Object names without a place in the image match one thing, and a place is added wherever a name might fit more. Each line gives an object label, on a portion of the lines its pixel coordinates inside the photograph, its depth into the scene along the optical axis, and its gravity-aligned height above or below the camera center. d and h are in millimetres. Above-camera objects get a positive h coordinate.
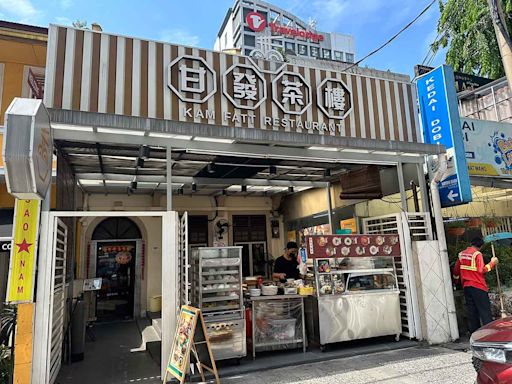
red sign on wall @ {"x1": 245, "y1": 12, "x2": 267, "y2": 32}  68250 +43565
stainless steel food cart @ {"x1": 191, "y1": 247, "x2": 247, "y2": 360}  5547 -525
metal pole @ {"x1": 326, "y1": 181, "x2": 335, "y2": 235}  10023 +1479
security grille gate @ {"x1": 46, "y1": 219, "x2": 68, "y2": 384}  4863 -424
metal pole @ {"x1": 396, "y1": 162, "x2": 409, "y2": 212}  7031 +1257
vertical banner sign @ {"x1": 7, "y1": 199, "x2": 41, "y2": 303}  4488 +236
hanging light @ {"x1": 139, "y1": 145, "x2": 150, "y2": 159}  5496 +1705
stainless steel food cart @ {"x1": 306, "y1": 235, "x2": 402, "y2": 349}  6230 -611
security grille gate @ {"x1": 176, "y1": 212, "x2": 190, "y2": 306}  5238 +67
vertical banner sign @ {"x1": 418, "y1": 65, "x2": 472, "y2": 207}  7177 +2540
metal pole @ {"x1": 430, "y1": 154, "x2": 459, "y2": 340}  6598 +44
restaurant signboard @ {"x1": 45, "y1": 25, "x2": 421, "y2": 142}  5445 +2908
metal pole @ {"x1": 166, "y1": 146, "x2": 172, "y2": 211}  5446 +1225
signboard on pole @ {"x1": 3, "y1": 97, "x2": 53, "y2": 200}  3600 +1222
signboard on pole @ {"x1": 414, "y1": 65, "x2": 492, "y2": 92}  12609 +5704
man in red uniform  6484 -598
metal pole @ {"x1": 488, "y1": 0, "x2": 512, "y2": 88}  5758 +3334
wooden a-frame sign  4629 -1042
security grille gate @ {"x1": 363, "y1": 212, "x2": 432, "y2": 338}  6596 -123
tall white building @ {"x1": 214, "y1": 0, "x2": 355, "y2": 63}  67375 +44957
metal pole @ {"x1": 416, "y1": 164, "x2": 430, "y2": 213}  7176 +1235
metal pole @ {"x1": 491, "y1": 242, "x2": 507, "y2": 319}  6969 -857
